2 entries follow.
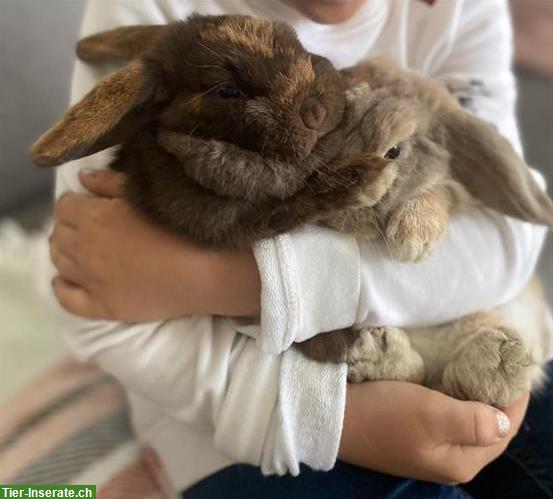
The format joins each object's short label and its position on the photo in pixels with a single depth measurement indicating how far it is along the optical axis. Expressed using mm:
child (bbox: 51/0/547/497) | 629
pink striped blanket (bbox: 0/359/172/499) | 790
